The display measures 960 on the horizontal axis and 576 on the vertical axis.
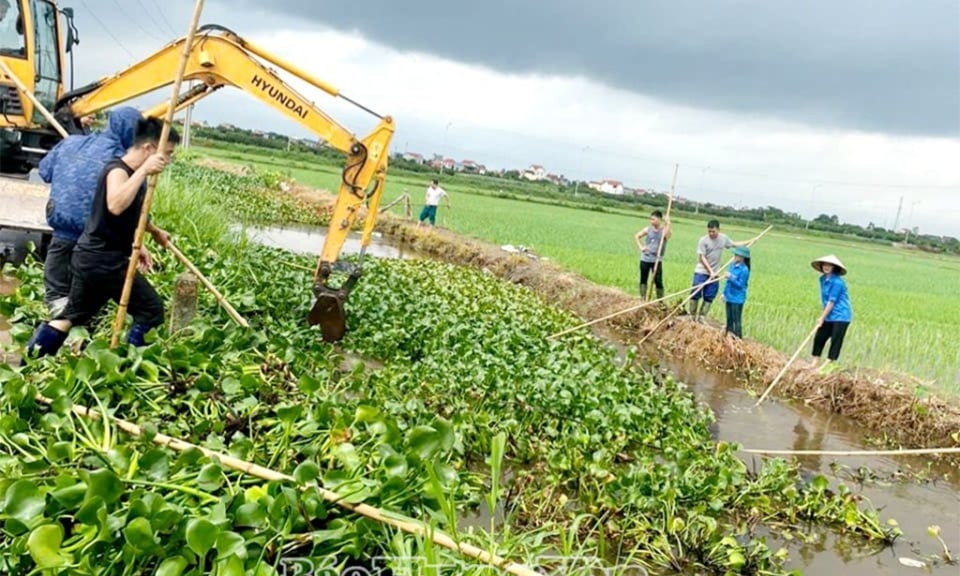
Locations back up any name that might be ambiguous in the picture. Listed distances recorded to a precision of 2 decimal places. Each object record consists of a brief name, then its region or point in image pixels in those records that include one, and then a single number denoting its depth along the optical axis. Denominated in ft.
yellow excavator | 24.89
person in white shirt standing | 68.85
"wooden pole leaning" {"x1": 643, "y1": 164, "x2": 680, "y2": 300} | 41.14
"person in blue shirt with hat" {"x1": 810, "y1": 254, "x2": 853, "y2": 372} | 30.45
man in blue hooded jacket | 17.43
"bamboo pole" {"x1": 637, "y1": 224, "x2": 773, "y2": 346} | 34.05
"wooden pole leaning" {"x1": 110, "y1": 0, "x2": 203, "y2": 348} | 15.64
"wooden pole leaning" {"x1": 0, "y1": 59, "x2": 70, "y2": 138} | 20.72
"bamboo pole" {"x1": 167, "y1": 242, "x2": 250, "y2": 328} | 18.99
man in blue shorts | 38.32
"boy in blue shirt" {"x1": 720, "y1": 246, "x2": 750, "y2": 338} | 34.68
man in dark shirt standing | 15.74
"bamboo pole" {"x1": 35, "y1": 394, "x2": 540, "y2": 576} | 9.98
